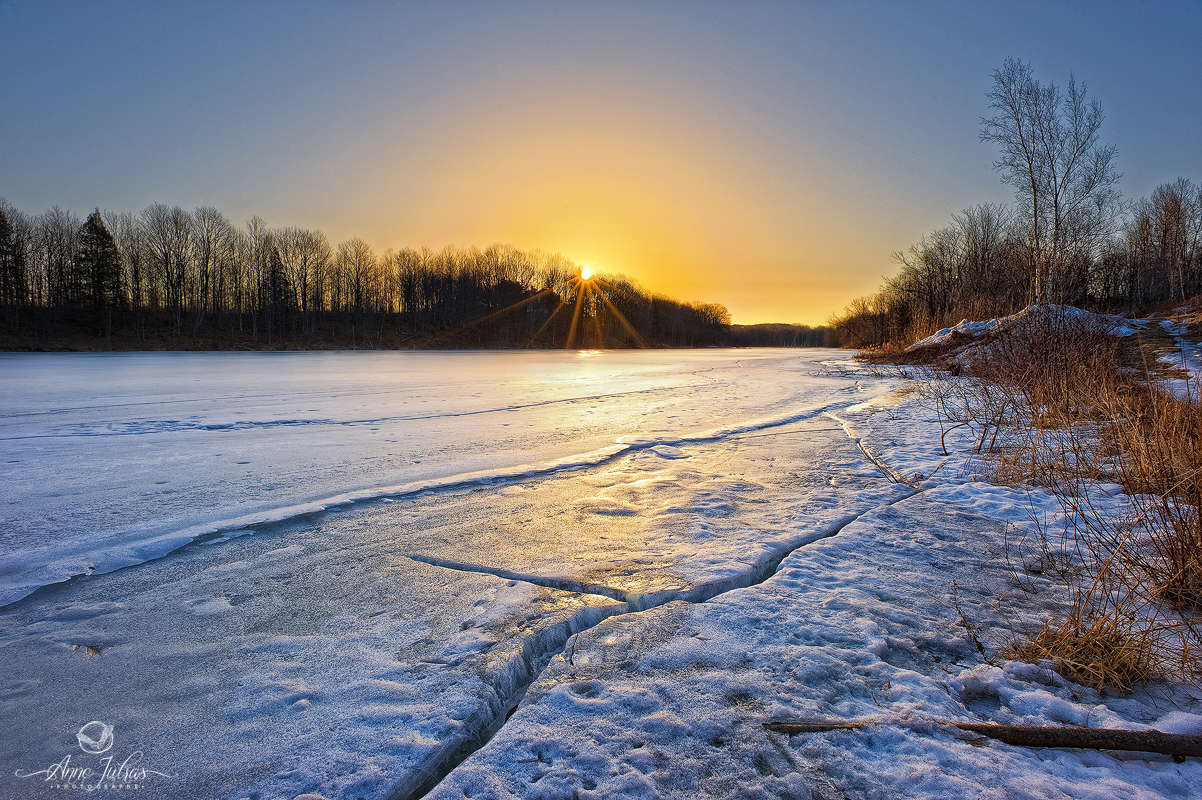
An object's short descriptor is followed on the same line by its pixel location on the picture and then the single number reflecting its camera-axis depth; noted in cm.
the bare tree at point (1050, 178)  1209
